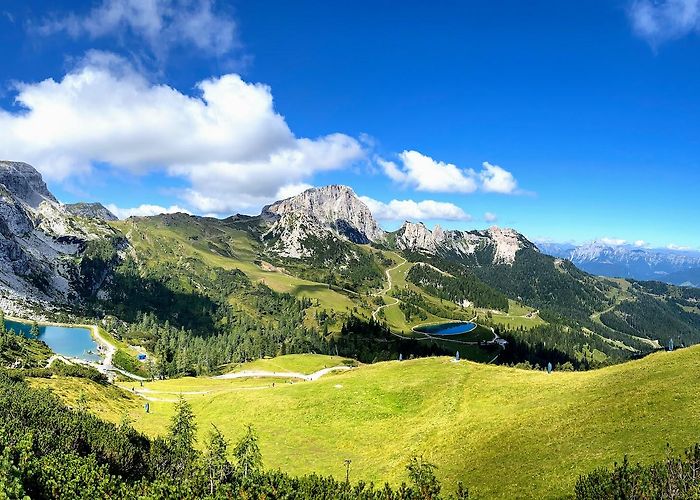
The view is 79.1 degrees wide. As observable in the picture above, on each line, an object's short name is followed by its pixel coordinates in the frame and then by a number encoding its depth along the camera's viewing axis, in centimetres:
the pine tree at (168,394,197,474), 5453
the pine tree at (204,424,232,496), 4641
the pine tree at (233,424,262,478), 4888
